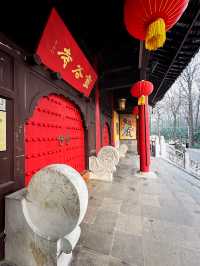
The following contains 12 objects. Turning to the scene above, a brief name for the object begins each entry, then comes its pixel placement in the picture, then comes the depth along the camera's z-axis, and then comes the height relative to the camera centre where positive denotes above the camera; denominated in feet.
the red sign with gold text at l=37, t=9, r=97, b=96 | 7.14 +5.29
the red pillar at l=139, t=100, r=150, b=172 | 17.84 -0.64
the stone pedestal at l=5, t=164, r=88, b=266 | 4.60 -2.98
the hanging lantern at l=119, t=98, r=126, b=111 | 31.81 +7.44
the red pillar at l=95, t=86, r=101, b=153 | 20.00 +2.24
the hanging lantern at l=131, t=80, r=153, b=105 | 15.33 +5.12
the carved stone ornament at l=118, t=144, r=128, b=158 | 31.71 -3.68
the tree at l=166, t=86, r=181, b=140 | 78.49 +19.74
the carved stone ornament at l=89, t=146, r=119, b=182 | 15.42 -3.46
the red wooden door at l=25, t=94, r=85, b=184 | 8.13 +0.00
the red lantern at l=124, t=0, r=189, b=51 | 5.41 +5.02
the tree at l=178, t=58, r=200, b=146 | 59.72 +23.07
